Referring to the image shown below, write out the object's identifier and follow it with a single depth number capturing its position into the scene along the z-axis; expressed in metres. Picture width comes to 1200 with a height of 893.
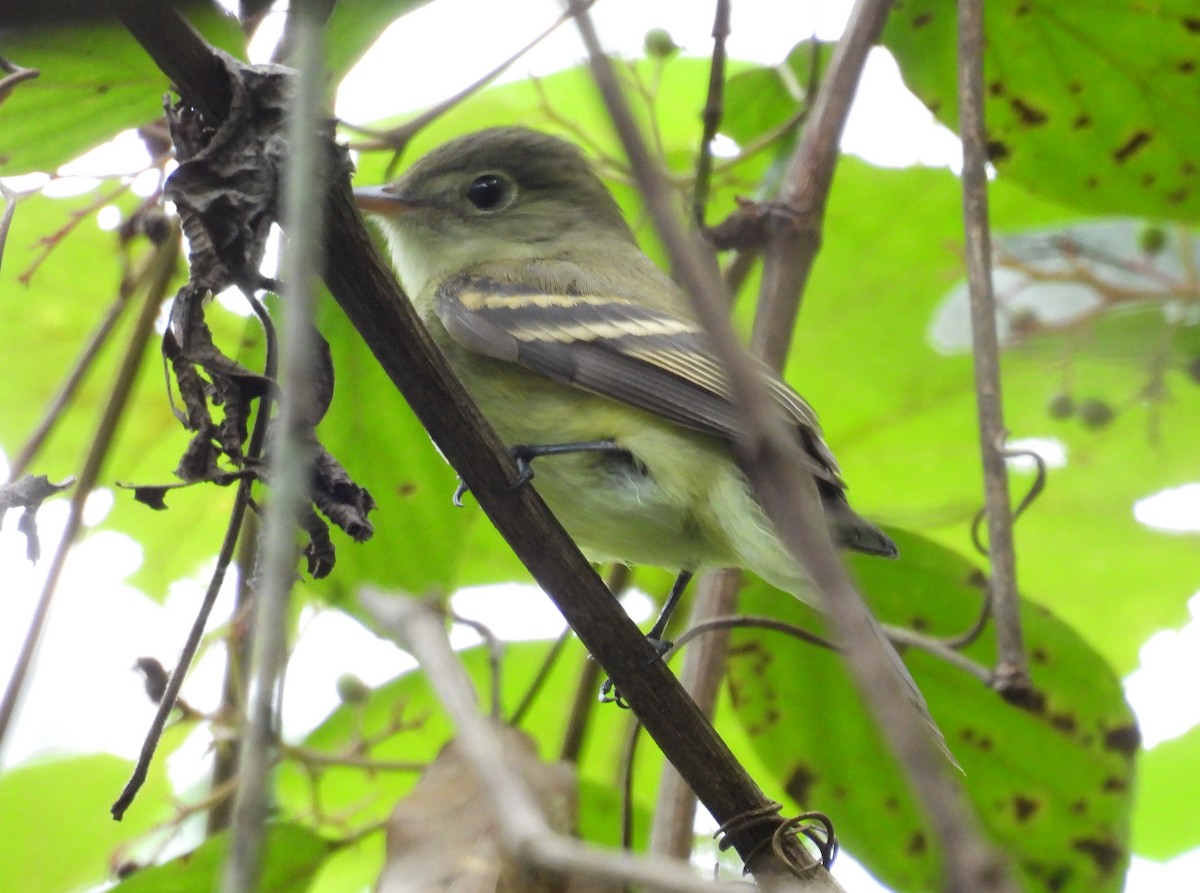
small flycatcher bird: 4.28
